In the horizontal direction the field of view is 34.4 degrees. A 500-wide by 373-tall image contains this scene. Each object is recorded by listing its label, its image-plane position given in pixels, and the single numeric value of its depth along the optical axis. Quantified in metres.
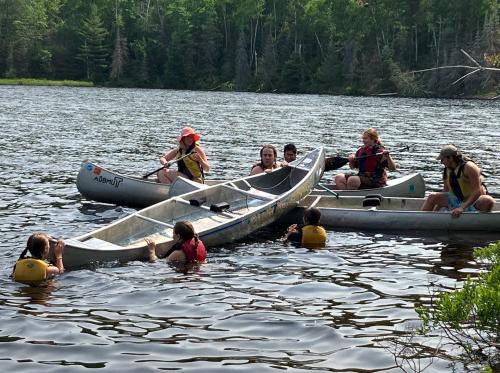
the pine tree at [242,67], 92.31
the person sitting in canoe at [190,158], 15.52
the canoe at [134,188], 15.80
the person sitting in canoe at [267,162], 15.79
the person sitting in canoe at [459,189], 12.80
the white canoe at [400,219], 13.23
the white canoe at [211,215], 10.72
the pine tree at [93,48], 101.06
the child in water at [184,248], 10.87
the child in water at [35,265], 9.70
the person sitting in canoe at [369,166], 15.45
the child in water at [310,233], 12.37
